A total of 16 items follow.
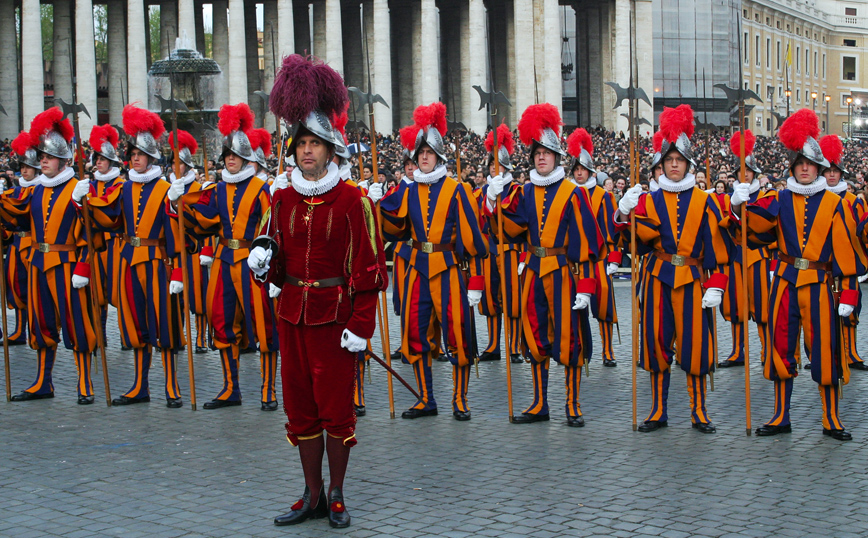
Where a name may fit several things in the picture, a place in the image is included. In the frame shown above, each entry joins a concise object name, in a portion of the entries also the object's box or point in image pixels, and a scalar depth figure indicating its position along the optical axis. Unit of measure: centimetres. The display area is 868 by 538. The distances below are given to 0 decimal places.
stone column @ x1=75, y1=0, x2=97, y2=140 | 5094
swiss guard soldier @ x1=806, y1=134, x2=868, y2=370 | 873
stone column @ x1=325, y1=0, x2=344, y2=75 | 5531
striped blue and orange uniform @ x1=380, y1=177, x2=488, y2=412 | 861
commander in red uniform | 603
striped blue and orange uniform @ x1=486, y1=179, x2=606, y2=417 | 838
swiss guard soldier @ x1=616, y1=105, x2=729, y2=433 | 812
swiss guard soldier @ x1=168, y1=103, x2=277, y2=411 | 907
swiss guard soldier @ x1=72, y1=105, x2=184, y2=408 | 925
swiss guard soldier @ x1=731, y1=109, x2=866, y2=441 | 788
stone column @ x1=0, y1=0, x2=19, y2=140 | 5453
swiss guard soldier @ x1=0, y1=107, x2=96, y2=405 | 942
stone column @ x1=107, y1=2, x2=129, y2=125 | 5656
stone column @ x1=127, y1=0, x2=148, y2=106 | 5194
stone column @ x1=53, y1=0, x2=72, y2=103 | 5453
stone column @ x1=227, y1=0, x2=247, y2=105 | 5394
